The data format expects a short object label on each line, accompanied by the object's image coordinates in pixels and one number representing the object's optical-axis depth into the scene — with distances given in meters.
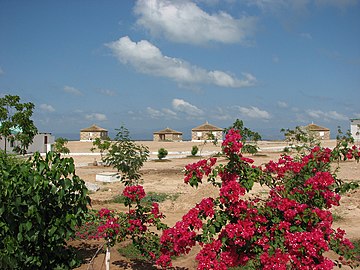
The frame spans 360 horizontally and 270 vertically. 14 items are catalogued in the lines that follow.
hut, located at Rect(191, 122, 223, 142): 53.77
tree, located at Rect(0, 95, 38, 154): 10.96
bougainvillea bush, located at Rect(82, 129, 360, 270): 3.59
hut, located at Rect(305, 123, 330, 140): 53.99
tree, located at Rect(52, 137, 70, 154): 27.81
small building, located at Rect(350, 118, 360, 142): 40.43
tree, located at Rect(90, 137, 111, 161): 28.81
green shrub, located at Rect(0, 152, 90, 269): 3.87
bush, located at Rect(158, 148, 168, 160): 31.34
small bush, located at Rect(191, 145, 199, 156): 33.57
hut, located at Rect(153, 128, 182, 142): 60.53
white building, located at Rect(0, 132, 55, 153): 39.65
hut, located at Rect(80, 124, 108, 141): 56.44
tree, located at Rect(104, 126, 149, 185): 13.95
